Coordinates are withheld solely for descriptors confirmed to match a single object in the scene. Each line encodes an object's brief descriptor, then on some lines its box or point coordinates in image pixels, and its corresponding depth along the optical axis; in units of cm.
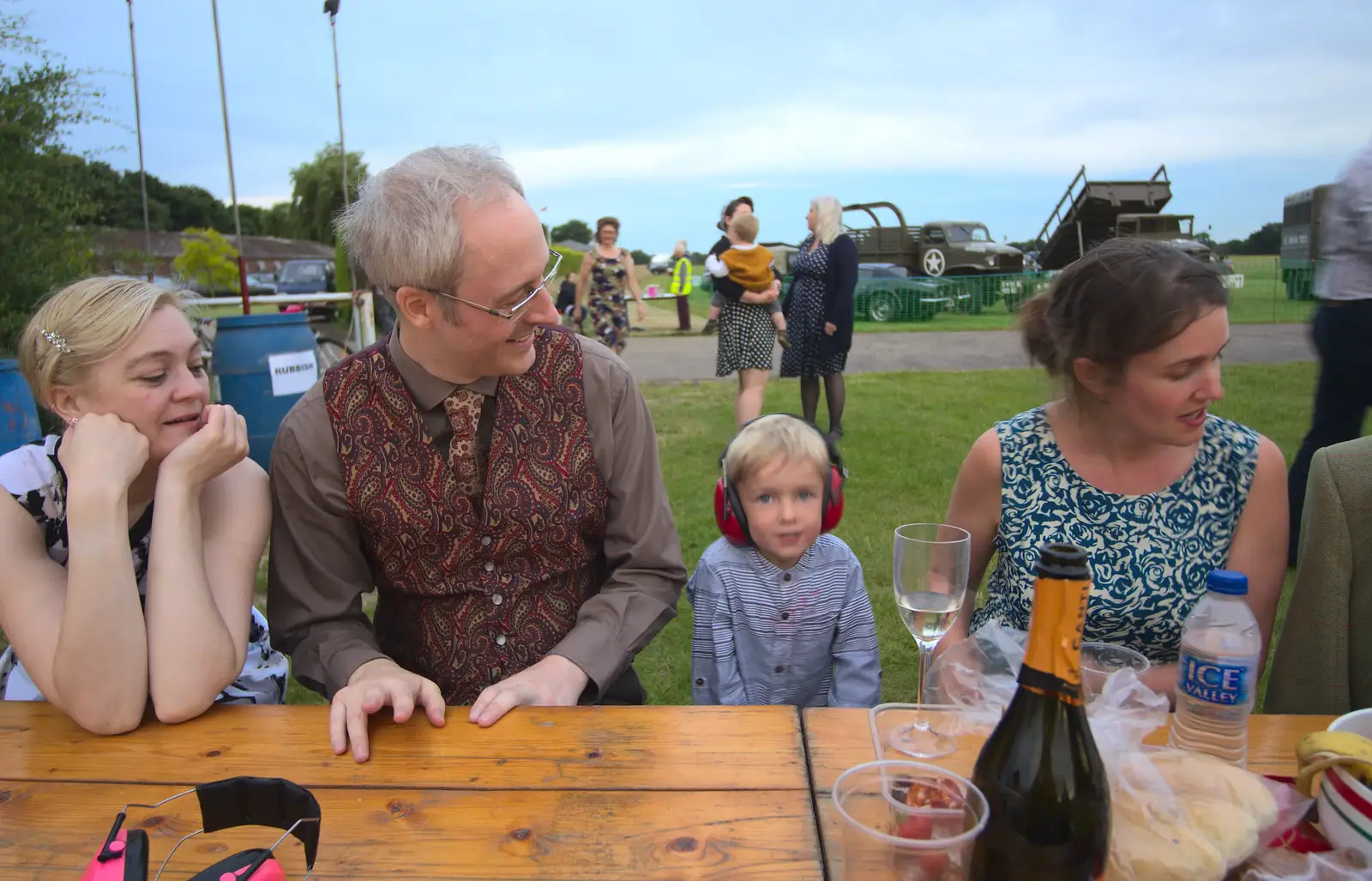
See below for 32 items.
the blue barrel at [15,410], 395
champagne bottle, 80
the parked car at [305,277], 2477
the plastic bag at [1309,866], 86
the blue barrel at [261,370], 530
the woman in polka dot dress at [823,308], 662
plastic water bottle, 107
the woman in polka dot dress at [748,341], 694
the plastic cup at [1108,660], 113
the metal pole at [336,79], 623
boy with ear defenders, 225
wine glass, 127
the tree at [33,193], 567
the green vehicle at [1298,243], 1610
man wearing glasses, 168
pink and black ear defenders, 82
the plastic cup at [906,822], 77
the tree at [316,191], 3606
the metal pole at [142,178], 529
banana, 87
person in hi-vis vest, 1864
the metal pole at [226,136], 555
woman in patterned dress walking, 899
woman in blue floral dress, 169
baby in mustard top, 684
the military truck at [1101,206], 2041
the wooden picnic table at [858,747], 103
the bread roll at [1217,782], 91
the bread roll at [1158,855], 86
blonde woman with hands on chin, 137
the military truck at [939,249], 2300
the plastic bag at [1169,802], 86
